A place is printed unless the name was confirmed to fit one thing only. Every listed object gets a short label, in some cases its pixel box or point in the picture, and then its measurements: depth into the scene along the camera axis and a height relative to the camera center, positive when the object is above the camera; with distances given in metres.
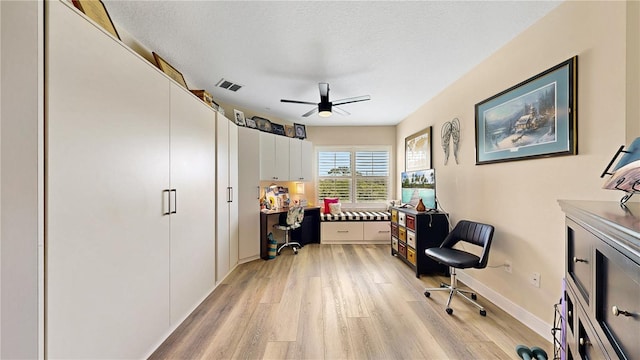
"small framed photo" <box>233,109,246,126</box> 3.58 +1.03
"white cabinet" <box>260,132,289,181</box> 3.80 +0.40
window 5.07 +0.11
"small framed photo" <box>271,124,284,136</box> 4.32 +1.01
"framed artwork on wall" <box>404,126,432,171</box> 3.56 +0.52
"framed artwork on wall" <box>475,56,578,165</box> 1.57 +0.52
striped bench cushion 4.46 -0.76
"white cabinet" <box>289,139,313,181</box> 4.36 +0.40
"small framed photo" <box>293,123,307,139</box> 4.75 +1.07
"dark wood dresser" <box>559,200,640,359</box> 0.60 -0.35
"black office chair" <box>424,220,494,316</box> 2.07 -0.77
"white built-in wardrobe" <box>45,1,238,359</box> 1.01 -0.10
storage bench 4.45 -1.01
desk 4.34 -0.98
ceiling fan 2.72 +1.04
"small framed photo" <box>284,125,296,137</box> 4.63 +1.03
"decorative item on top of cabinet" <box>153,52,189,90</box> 2.05 +1.09
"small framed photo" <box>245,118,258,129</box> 3.87 +1.01
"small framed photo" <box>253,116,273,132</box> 4.06 +1.05
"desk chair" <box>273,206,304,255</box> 3.83 -0.78
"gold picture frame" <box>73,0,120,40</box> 1.28 +1.03
